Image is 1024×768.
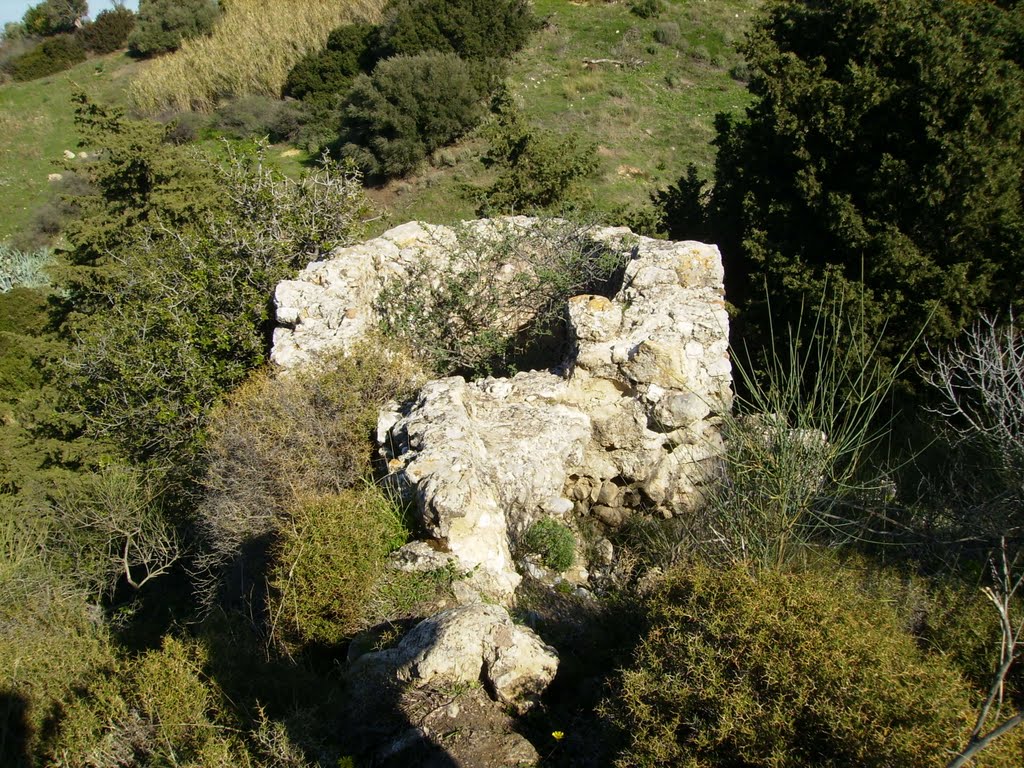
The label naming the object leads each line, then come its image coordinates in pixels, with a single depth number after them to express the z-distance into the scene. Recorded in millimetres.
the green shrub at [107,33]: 37844
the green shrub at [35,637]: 4840
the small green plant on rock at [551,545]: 5445
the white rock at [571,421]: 4859
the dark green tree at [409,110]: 20203
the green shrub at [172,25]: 34688
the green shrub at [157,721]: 3730
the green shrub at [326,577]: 4172
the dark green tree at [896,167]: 7527
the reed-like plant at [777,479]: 4023
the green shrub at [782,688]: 2742
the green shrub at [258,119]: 25203
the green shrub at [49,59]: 36156
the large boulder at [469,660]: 3613
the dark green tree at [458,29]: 24562
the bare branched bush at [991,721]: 2176
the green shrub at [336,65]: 27109
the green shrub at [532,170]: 11219
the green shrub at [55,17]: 41688
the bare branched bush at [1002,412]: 5262
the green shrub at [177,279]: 7590
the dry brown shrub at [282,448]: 5641
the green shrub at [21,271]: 18250
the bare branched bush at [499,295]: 7648
